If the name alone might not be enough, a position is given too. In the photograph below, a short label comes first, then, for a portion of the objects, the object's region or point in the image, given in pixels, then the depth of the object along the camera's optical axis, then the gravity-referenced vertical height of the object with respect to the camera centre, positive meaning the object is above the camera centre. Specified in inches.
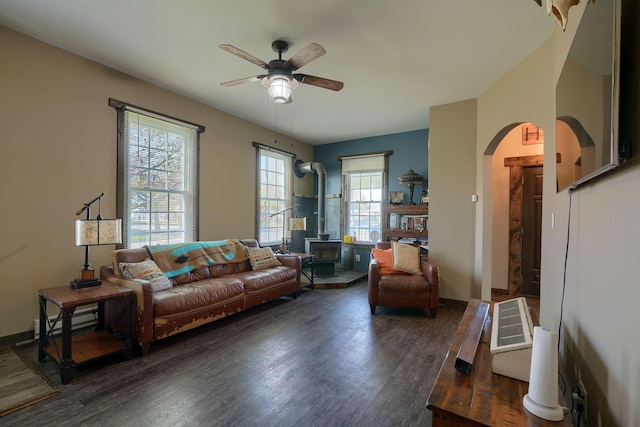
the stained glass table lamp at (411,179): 207.8 +24.1
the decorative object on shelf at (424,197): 200.7 +10.9
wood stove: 216.8 -30.6
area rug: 75.7 -50.0
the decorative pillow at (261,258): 168.6 -27.6
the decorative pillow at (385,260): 156.3 -26.2
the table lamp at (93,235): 100.1 -9.1
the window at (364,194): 237.1 +15.6
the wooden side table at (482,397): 39.4 -27.5
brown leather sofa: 104.1 -35.8
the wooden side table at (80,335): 86.2 -41.0
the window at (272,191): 213.5 +15.8
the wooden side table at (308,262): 188.3 -36.8
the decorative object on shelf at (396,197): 222.5 +12.1
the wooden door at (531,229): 175.5 -8.9
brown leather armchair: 144.5 -38.5
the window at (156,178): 138.5 +16.7
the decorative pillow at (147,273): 117.2 -25.6
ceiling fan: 99.8 +48.6
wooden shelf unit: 203.2 -7.5
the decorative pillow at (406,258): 154.7 -24.1
